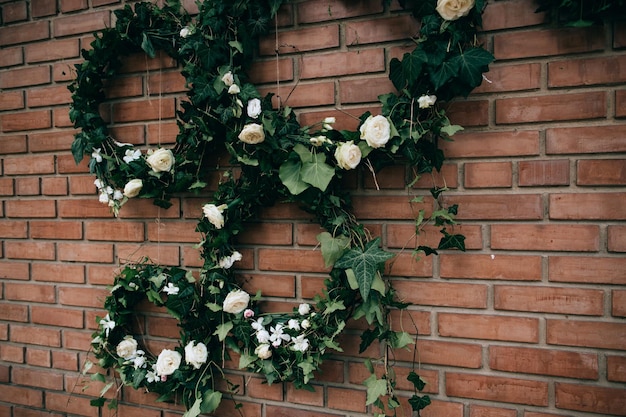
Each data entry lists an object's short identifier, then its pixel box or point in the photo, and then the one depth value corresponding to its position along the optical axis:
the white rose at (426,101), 1.43
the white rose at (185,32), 1.66
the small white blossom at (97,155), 1.80
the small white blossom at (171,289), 1.68
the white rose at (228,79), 1.58
